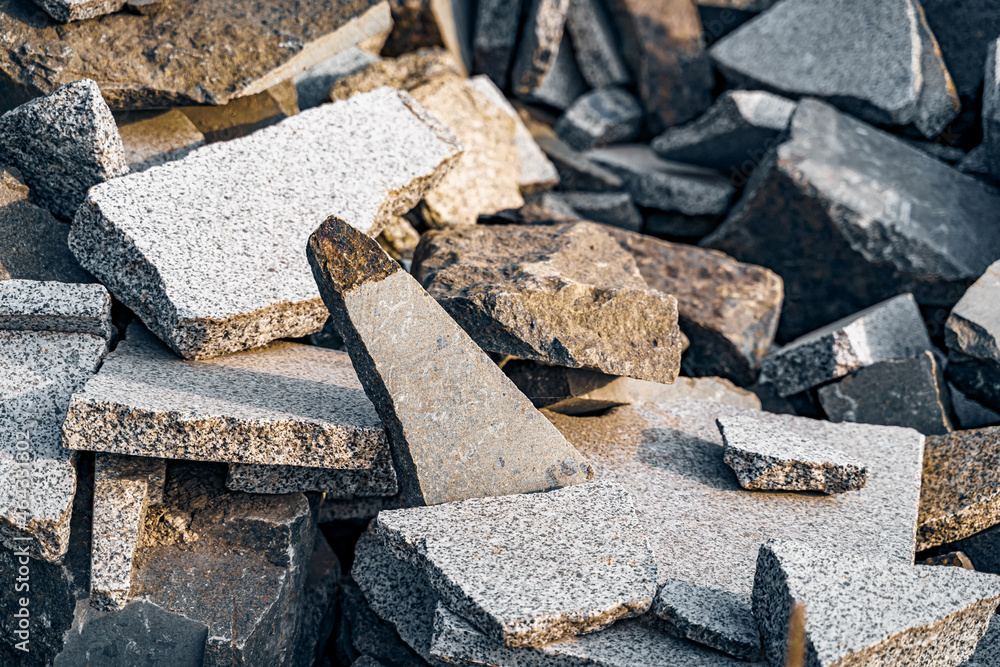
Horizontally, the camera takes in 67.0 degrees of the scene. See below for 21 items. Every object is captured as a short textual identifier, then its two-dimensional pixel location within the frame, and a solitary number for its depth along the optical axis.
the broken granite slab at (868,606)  1.56
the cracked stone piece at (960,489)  2.41
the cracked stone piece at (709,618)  1.70
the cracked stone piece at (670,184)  4.12
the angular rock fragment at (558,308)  2.36
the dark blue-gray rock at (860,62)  3.86
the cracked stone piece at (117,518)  2.02
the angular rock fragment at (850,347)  3.03
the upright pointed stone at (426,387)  2.05
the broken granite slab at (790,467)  2.28
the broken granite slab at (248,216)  2.30
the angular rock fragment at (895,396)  2.91
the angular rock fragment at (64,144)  2.43
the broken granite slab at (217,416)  1.99
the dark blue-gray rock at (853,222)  3.45
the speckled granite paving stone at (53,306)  2.22
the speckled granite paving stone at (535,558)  1.70
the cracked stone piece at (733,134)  3.94
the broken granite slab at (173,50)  2.76
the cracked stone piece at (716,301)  3.23
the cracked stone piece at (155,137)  2.85
